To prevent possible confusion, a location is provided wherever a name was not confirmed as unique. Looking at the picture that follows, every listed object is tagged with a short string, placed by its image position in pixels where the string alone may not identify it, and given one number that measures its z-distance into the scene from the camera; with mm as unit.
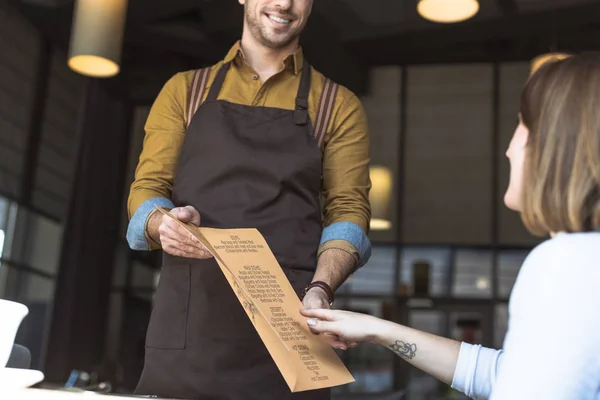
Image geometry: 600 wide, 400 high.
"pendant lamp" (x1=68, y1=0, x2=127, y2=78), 3053
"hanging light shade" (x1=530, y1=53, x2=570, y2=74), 3282
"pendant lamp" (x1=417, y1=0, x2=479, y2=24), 3364
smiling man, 1433
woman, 752
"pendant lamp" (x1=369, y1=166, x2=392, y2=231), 6006
